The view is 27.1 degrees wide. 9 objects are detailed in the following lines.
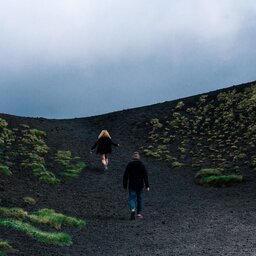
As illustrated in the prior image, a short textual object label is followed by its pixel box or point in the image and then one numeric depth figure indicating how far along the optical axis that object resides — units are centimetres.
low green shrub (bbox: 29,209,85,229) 1736
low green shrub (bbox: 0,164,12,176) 2675
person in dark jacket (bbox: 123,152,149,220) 2036
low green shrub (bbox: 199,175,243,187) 2831
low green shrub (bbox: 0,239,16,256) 1278
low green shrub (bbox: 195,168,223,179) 3103
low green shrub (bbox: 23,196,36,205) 2124
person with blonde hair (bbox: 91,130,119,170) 3225
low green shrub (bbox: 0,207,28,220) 1744
